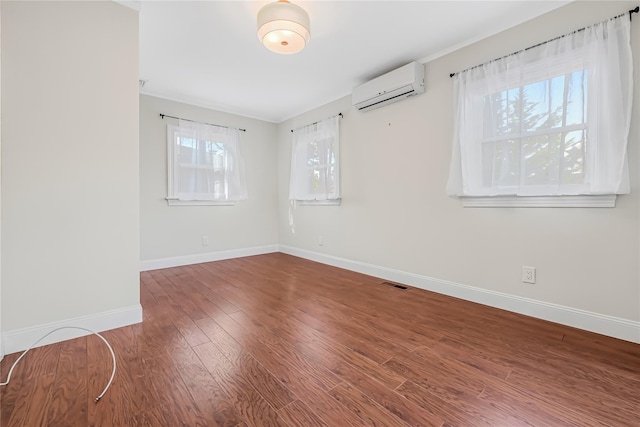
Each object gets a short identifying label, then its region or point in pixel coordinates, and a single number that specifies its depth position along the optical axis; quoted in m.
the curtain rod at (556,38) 1.71
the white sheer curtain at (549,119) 1.76
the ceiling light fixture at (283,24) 1.83
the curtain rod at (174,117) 3.73
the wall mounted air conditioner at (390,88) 2.75
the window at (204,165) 3.82
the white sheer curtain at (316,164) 3.82
